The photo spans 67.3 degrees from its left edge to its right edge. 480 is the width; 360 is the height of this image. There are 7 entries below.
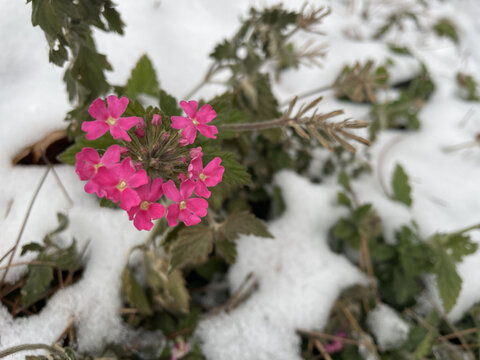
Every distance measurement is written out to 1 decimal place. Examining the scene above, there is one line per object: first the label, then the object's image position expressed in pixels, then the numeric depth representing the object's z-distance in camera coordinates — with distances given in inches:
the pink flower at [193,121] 4.1
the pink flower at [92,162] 3.6
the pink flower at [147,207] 3.8
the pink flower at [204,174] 4.0
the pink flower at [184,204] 3.9
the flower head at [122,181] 3.5
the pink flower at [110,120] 3.8
